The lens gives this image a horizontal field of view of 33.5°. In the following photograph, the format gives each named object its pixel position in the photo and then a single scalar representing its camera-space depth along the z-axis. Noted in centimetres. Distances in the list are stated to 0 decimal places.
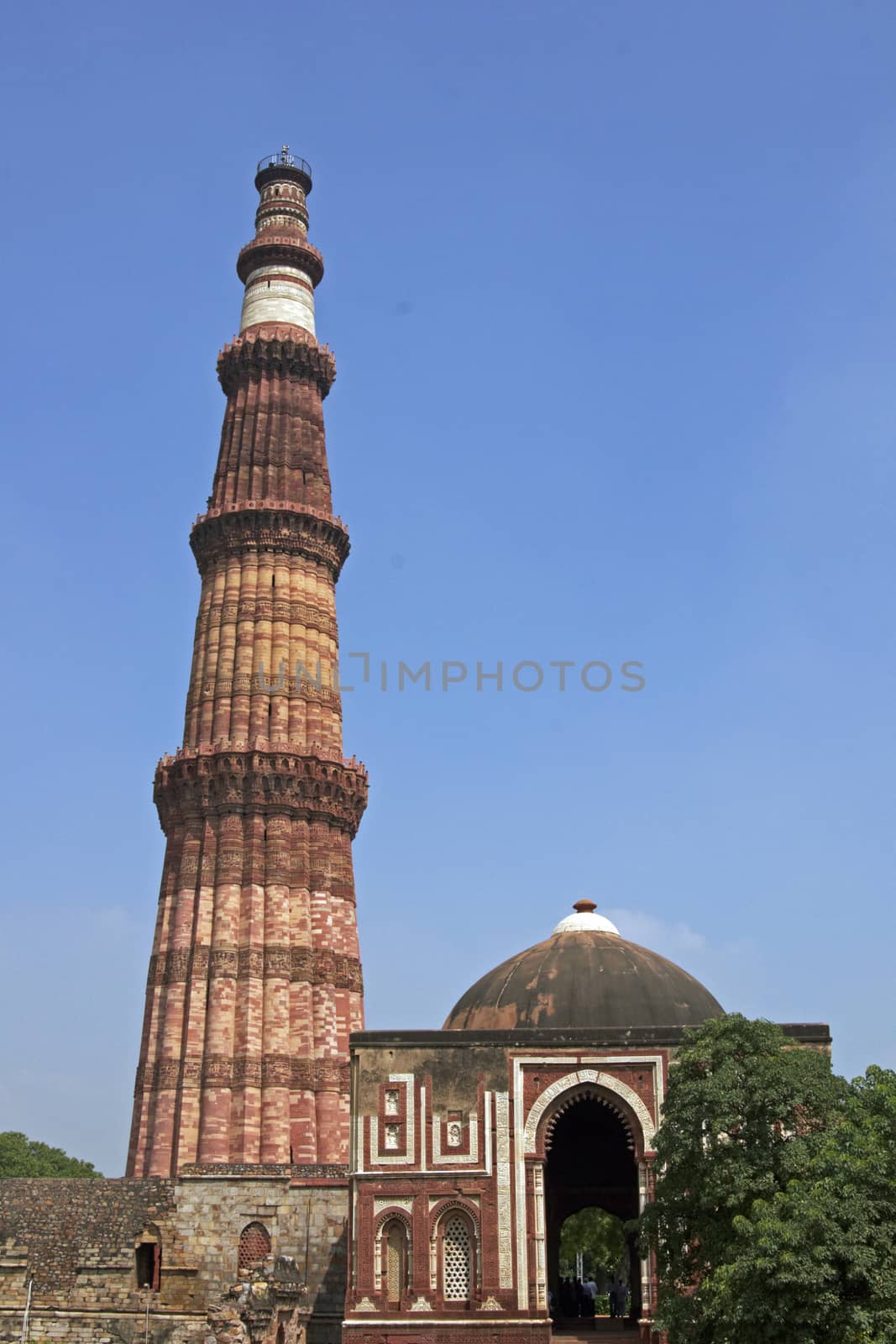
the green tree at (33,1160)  7100
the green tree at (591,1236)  5397
